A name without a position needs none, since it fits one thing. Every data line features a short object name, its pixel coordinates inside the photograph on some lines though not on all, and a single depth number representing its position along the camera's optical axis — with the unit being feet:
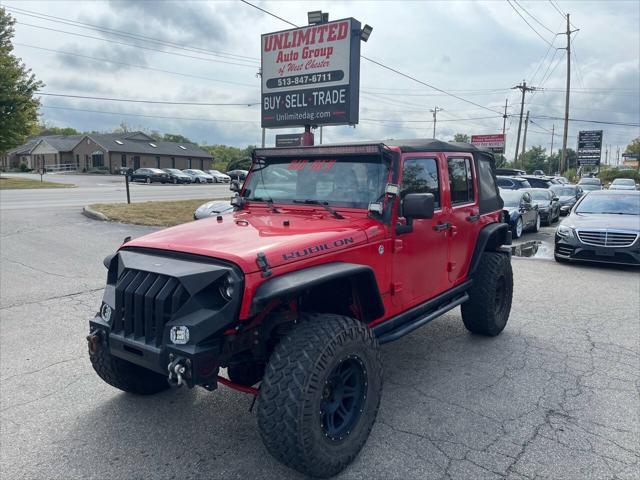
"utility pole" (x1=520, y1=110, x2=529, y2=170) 199.19
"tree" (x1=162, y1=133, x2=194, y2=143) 333.74
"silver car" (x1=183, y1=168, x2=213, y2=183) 162.98
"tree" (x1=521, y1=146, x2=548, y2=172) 335.06
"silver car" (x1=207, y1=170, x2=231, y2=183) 174.33
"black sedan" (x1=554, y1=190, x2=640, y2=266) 28.32
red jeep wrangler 8.65
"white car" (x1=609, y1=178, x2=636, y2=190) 92.86
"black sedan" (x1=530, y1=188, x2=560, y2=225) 52.90
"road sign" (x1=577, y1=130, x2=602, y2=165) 187.21
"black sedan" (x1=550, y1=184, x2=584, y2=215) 65.10
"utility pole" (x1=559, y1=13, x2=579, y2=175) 121.64
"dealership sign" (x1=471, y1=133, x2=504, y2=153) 117.91
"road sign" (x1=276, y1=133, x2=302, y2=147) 59.21
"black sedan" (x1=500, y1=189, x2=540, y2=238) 43.06
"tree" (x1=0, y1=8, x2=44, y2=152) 103.04
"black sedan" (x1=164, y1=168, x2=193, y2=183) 149.69
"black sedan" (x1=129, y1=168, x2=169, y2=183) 146.20
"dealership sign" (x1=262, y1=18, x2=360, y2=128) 41.11
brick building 208.95
